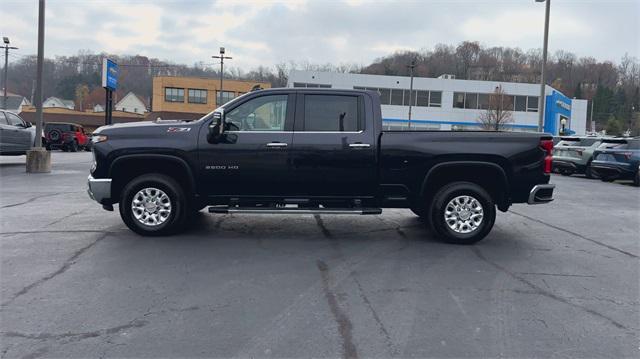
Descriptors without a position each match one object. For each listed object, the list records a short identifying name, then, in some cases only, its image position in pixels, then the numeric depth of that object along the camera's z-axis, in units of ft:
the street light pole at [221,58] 147.91
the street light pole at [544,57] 71.41
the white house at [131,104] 349.41
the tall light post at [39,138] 53.21
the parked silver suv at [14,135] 58.13
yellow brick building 242.78
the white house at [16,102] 312.29
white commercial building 205.77
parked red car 105.29
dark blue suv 56.54
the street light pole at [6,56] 165.89
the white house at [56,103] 338.95
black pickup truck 23.67
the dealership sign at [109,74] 109.81
